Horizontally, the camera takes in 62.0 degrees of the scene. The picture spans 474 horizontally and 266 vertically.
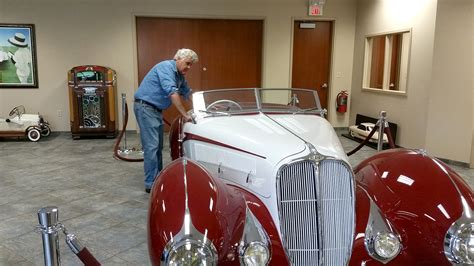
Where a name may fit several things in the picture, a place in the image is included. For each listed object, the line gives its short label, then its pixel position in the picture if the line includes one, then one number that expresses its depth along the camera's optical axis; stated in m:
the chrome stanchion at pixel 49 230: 1.69
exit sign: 8.09
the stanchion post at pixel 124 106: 6.42
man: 3.95
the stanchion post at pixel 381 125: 4.26
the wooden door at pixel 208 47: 7.92
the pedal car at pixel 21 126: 7.05
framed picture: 7.38
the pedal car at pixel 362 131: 6.87
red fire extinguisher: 8.48
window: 7.39
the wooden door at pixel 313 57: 8.40
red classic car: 1.83
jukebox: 7.25
